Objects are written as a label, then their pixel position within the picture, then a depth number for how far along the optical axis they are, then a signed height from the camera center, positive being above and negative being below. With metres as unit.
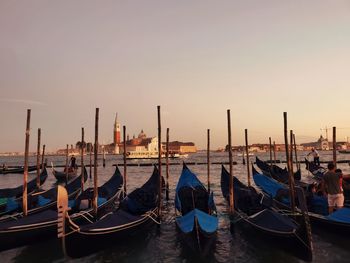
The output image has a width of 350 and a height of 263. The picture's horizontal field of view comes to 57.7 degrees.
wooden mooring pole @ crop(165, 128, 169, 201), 16.80 -1.69
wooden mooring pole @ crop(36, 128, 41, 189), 15.63 -0.35
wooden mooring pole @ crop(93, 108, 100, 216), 10.70 -0.05
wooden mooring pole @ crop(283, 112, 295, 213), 9.52 -0.51
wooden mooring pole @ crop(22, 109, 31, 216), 10.52 -0.45
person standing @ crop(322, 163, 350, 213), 9.04 -1.04
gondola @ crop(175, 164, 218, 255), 7.19 -1.74
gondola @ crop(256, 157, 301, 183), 21.09 -1.41
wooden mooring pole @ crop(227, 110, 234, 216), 10.73 +0.01
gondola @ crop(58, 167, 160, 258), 6.95 -1.89
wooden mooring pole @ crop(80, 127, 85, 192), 15.70 +0.12
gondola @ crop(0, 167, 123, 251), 7.91 -1.94
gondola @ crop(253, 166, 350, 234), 8.21 -1.70
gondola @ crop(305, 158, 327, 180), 22.83 -1.32
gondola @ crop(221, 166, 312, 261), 6.63 -1.79
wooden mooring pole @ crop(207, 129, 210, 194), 18.23 +0.82
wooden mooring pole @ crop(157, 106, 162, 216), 10.80 +0.15
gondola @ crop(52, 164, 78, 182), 29.72 -1.84
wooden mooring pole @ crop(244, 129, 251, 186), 18.63 +1.07
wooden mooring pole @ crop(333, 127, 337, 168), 16.08 +0.47
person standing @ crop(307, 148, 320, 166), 24.17 -0.35
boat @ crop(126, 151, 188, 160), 87.03 -0.09
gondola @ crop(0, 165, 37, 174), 38.89 -1.93
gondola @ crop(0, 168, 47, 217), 11.53 -1.79
